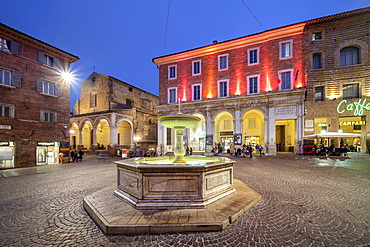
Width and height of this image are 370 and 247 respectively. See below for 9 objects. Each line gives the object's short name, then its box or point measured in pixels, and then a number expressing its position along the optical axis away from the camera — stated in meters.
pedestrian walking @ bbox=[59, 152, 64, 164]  16.88
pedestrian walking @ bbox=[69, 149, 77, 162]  18.41
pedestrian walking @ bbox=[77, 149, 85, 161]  18.70
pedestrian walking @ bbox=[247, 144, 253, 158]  17.99
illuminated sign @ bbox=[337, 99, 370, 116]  17.86
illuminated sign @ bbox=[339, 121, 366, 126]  18.06
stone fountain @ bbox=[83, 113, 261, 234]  3.46
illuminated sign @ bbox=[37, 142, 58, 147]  15.79
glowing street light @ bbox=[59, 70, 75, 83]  17.83
